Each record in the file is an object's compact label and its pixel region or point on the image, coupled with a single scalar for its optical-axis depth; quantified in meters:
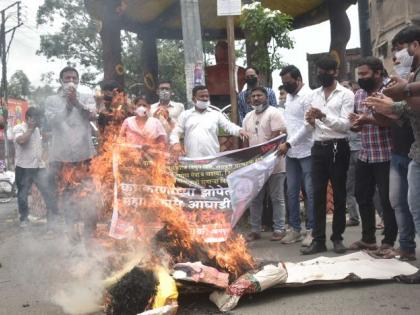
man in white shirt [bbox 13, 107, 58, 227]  8.53
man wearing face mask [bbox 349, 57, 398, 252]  5.09
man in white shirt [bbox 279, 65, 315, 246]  6.03
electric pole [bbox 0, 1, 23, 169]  27.80
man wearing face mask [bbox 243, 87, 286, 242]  6.49
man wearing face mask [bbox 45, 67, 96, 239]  6.61
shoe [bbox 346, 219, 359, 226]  7.42
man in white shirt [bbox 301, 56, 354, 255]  5.43
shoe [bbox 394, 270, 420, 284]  4.28
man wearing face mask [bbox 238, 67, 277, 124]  7.58
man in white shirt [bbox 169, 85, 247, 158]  6.45
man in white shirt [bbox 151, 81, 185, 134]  7.68
